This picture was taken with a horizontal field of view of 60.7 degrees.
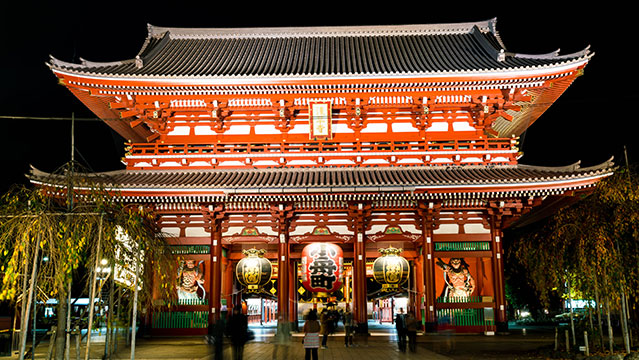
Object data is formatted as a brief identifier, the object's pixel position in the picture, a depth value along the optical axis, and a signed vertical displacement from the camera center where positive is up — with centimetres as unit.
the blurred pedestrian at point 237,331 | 1182 -89
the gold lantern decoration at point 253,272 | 2133 +63
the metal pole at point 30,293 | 924 -1
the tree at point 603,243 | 1358 +100
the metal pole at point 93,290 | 933 +1
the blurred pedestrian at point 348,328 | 1838 -136
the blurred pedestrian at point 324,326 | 1823 -128
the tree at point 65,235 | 951 +102
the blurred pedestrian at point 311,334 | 1327 -112
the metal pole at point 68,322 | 979 -54
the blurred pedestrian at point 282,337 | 1745 -166
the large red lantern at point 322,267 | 2073 +76
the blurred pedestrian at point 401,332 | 1721 -144
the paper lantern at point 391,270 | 2130 +62
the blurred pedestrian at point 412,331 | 1700 -139
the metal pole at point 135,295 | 1049 -9
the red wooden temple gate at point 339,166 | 2044 +488
